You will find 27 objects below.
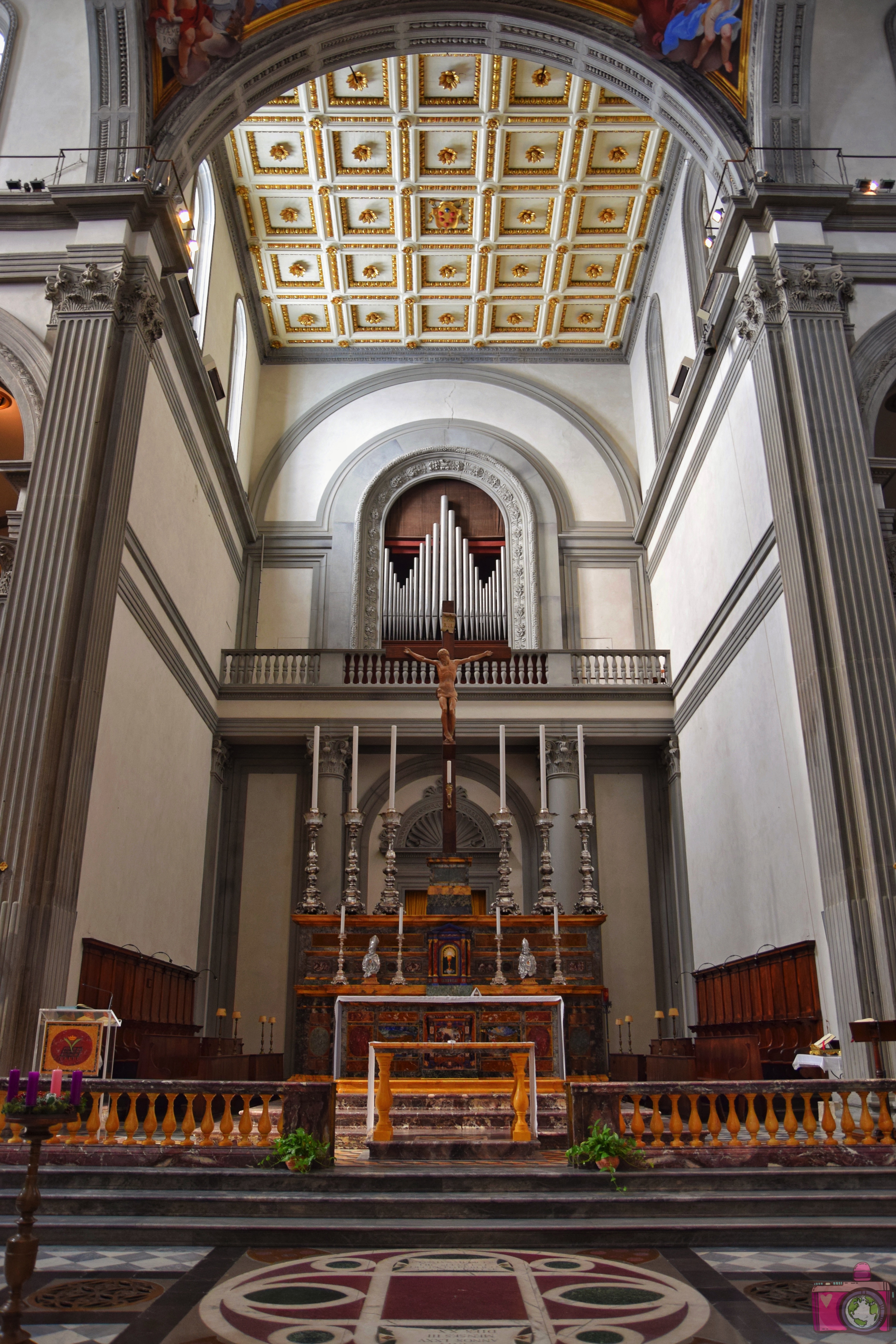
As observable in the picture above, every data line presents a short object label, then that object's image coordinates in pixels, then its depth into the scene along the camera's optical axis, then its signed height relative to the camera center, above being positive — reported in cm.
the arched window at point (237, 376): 1580 +1018
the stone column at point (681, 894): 1352 +231
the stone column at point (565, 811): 1386 +343
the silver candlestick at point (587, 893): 966 +160
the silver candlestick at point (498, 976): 889 +81
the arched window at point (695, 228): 1366 +1071
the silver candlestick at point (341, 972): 901 +86
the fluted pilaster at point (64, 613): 789 +366
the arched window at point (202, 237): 1367 +1062
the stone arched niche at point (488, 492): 1623 +822
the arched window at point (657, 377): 1543 +999
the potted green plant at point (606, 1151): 558 -37
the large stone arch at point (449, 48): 1112 +1070
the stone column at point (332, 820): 1438 +333
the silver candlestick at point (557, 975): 908 +83
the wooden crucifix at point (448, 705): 978 +347
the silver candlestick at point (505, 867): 966 +186
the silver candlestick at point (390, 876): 972 +180
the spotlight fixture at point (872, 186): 1048 +838
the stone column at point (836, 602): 802 +377
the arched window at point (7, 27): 1134 +1075
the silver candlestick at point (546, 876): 983 +177
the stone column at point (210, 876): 1363 +255
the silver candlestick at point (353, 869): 963 +185
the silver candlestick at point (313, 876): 970 +178
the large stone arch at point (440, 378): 1708 +1034
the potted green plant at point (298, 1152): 552 -37
